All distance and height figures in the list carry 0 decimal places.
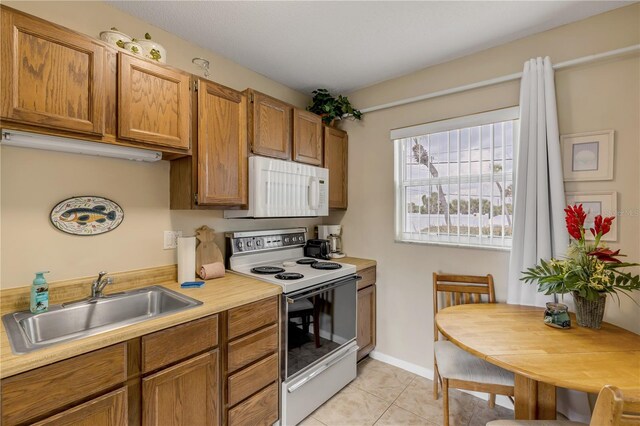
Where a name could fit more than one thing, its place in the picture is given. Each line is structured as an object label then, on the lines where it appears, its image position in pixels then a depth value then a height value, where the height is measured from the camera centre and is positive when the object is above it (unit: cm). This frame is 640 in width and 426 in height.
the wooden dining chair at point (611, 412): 75 -53
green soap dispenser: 135 -39
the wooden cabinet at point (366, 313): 254 -91
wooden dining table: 112 -62
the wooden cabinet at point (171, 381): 100 -72
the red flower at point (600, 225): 148 -6
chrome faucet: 156 -40
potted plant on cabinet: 275 +100
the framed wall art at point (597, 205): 172 +5
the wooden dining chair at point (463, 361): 160 -90
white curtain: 183 +18
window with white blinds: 215 +27
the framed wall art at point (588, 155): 174 +36
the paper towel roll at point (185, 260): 189 -32
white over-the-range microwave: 207 +18
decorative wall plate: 154 -2
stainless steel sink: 113 -51
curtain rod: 170 +96
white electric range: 184 -73
